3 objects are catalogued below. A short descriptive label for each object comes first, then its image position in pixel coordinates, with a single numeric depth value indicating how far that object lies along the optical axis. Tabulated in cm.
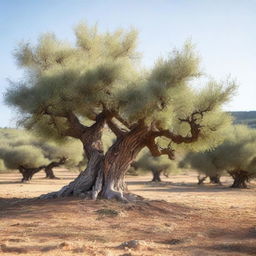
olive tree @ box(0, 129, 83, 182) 4269
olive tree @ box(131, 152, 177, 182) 4662
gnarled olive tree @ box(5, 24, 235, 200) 1511
